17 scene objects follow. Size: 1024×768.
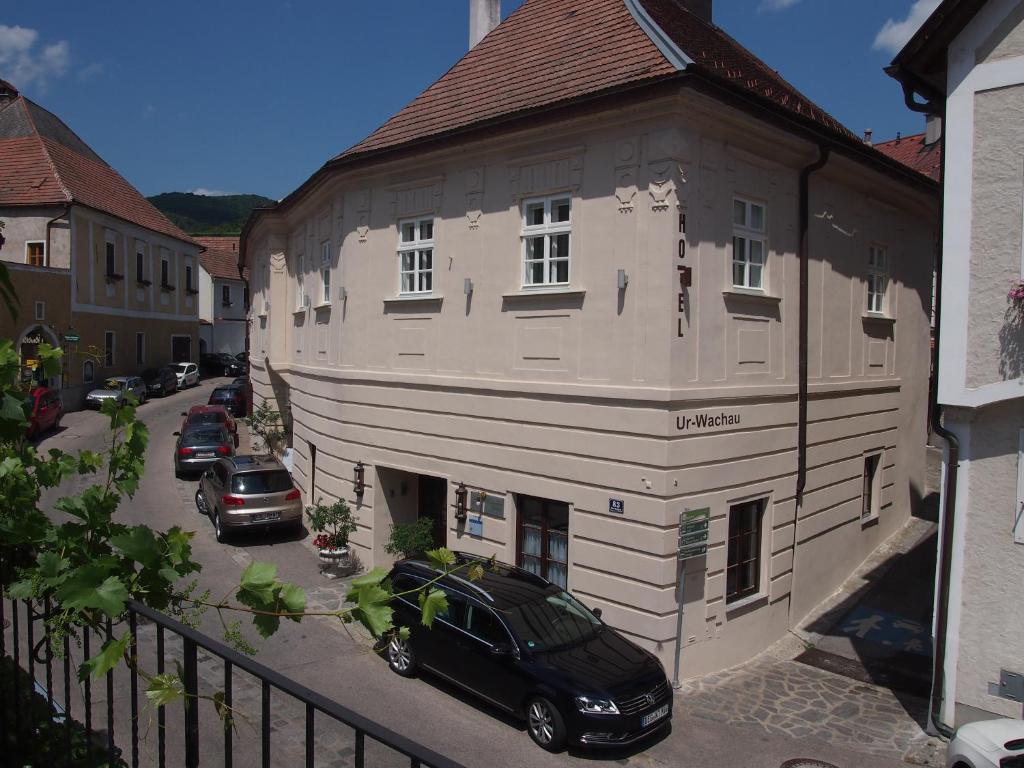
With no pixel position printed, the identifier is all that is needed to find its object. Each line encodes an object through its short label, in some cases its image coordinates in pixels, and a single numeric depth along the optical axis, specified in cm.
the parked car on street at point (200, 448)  2355
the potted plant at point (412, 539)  1412
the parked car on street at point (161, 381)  4100
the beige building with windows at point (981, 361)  923
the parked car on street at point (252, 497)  1700
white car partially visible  770
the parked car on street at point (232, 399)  3606
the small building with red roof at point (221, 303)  5912
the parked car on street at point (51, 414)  2746
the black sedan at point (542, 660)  875
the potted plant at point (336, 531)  1521
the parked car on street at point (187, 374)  4481
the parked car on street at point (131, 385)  3442
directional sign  1091
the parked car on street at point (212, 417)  2677
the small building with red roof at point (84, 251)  3466
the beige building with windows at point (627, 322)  1115
